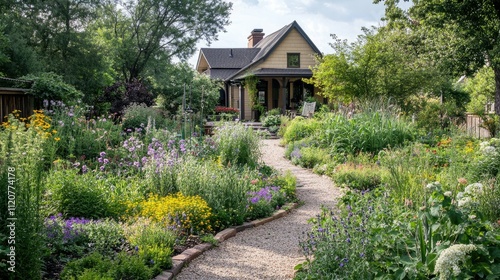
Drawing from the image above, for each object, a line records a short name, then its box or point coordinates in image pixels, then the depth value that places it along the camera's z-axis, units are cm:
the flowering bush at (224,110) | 2644
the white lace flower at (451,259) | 304
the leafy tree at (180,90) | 2447
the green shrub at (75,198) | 574
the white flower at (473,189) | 390
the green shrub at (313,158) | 1117
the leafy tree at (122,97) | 1905
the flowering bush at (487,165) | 712
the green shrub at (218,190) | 619
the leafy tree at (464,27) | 1596
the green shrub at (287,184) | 799
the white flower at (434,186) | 365
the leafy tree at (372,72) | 1655
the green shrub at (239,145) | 944
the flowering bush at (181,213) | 552
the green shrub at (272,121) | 2233
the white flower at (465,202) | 364
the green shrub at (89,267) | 391
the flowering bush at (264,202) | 669
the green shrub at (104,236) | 467
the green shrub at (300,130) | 1556
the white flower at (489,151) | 681
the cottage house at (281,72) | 2686
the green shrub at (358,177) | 852
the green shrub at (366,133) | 1114
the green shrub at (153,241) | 450
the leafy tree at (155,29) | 2809
